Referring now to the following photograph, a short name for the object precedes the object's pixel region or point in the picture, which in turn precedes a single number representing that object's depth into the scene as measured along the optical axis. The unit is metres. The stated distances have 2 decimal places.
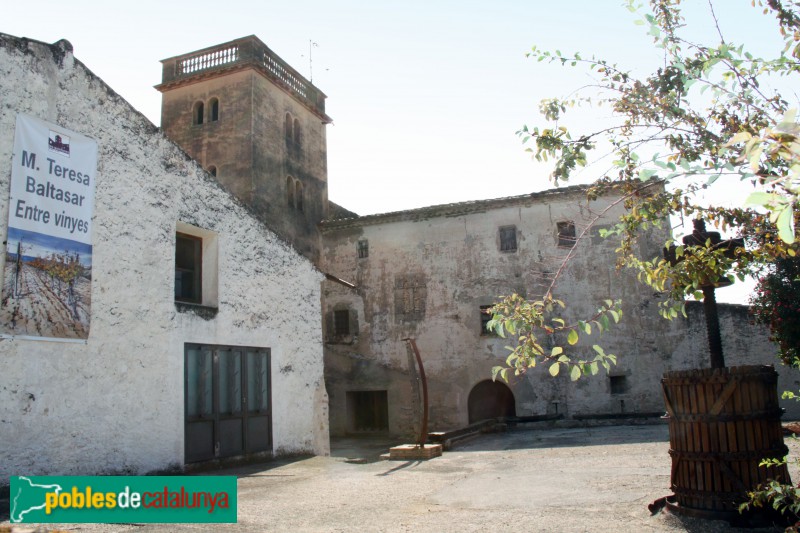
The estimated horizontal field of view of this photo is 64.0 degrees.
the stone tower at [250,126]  22.78
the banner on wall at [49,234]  7.96
